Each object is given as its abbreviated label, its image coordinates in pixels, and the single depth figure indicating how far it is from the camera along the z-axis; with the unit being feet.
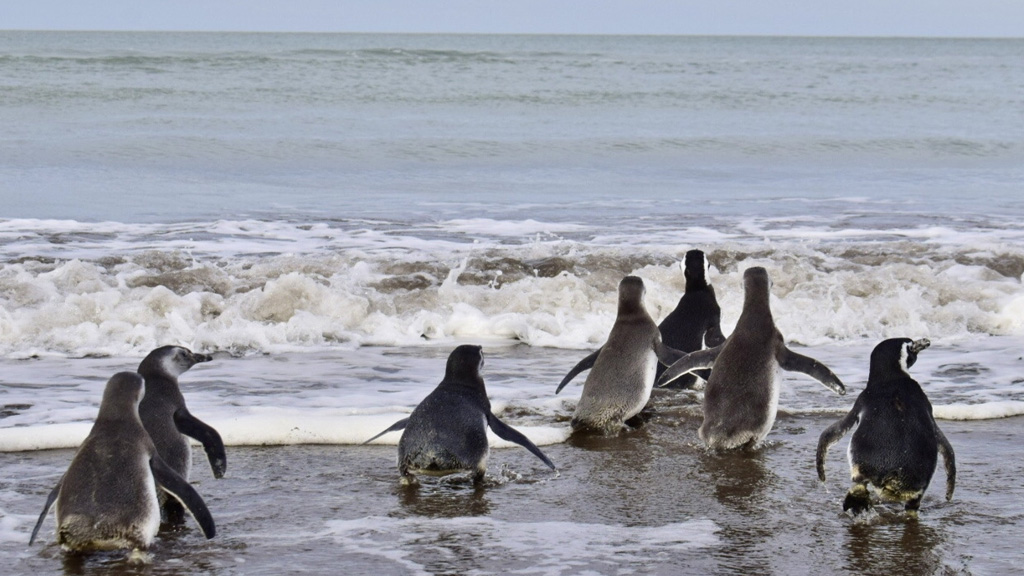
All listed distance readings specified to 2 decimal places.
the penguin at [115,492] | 24.43
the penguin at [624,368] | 36.88
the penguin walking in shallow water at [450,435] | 30.19
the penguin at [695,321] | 45.00
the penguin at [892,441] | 28.09
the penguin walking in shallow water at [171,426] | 28.32
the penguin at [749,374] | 34.04
